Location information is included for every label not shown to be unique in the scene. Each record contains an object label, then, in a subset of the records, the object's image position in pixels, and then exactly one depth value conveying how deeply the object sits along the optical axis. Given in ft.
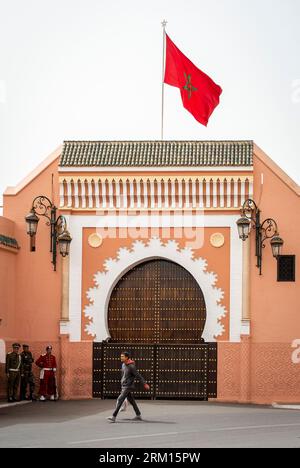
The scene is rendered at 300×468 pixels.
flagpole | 79.92
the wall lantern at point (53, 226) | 75.20
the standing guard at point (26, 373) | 74.38
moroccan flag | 78.79
